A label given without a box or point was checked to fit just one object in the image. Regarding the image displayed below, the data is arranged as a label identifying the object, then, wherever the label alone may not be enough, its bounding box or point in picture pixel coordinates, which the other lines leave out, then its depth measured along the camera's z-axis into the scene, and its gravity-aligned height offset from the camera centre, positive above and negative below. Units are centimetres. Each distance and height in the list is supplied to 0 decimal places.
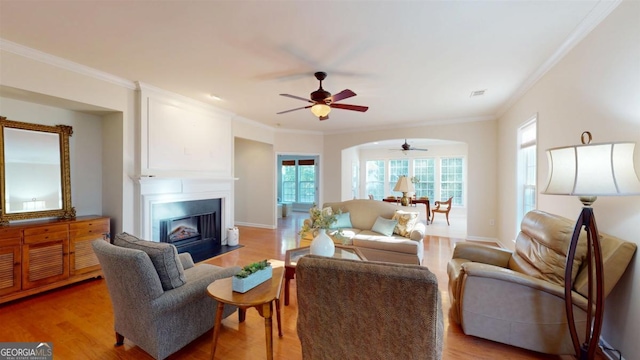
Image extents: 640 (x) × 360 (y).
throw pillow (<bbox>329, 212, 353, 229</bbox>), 454 -78
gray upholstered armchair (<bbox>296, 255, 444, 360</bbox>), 117 -64
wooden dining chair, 729 -84
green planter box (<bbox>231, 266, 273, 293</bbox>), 180 -74
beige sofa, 355 -90
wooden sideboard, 269 -86
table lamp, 624 -18
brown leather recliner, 180 -86
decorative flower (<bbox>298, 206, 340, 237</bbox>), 270 -43
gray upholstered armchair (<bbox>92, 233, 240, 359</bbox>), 173 -84
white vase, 269 -70
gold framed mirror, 294 +10
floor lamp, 150 -5
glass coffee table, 272 -90
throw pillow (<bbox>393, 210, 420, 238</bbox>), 403 -70
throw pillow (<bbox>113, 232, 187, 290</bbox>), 184 -59
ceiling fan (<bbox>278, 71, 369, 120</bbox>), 311 +96
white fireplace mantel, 372 -23
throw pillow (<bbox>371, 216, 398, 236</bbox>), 410 -77
